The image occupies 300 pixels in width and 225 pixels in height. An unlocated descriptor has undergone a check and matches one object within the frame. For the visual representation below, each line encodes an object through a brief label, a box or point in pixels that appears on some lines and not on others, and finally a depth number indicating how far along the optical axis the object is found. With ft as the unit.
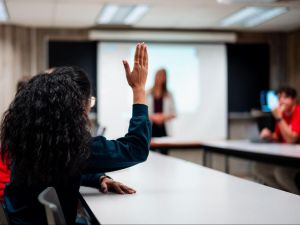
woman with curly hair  4.58
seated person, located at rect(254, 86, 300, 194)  12.73
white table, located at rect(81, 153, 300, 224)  4.12
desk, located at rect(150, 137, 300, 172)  10.32
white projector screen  23.03
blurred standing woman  16.72
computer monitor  23.22
